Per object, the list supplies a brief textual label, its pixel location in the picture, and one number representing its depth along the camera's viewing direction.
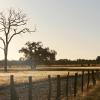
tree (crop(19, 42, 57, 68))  132.10
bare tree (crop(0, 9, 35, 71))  90.00
